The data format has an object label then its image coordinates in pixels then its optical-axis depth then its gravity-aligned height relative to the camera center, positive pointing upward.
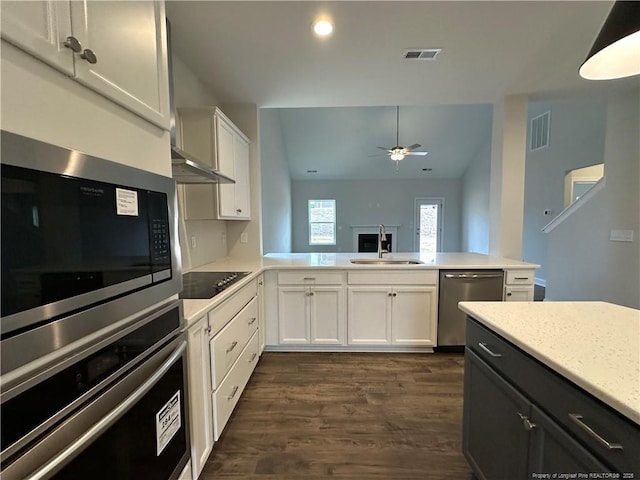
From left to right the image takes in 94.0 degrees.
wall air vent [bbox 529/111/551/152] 5.79 +1.92
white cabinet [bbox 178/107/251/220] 2.37 +0.62
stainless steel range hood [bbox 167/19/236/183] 1.52 +0.34
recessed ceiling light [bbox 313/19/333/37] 2.03 +1.39
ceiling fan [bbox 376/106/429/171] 5.33 +1.37
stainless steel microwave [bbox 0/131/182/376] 0.55 -0.04
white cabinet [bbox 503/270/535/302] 2.81 -0.55
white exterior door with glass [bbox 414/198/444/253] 9.34 +0.10
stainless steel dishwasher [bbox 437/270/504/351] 2.80 -0.61
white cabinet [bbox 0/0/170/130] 0.64 +0.49
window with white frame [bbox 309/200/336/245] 9.55 +0.15
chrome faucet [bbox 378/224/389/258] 3.44 -0.13
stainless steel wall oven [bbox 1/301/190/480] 0.58 -0.45
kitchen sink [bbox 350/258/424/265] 3.23 -0.37
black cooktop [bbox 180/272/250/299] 1.67 -0.36
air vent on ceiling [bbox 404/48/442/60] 2.34 +1.39
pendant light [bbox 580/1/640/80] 1.19 +0.67
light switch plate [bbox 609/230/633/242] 3.34 -0.10
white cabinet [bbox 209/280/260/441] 1.60 -0.77
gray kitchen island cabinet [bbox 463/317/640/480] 0.75 -0.61
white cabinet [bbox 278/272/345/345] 2.87 -0.78
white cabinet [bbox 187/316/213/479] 1.33 -0.79
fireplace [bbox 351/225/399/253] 9.41 -0.30
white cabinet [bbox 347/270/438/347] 2.85 -0.78
